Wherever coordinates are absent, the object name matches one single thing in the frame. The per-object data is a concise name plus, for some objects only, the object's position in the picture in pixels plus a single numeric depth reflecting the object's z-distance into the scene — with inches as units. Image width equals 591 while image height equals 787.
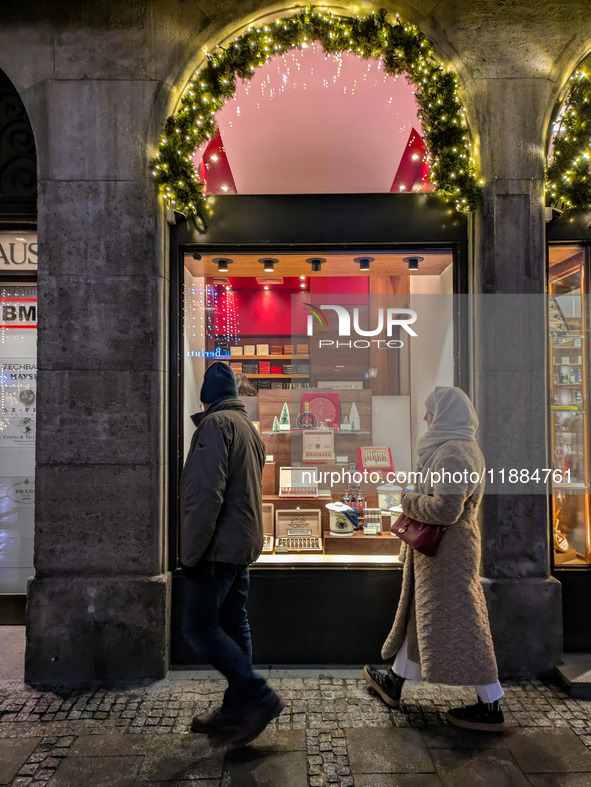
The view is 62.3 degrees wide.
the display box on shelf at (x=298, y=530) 162.6
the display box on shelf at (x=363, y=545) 160.2
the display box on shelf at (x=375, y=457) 165.2
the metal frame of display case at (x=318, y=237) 150.0
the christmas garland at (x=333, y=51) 147.5
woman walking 112.7
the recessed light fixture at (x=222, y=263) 162.4
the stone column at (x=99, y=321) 144.2
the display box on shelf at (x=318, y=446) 167.2
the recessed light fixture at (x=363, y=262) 161.2
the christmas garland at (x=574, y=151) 149.2
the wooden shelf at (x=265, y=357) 161.8
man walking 106.2
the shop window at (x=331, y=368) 160.7
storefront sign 174.4
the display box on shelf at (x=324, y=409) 167.8
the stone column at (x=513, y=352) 142.9
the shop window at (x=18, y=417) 183.8
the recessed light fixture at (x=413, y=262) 161.3
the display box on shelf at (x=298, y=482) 167.3
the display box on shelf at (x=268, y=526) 162.2
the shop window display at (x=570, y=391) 162.7
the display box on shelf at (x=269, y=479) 170.2
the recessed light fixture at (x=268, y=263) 163.6
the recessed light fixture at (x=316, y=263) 162.1
